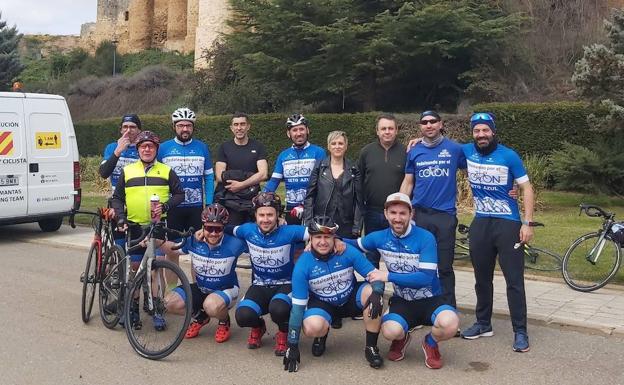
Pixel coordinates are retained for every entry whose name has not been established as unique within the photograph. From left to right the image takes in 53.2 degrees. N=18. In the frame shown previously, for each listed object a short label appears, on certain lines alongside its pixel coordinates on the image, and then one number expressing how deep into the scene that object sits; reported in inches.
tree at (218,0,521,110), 765.3
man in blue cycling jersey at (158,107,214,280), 253.0
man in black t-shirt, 254.4
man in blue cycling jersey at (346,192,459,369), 186.2
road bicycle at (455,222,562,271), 316.2
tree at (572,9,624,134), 494.0
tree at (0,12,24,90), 1430.9
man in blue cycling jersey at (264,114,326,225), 244.4
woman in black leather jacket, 230.5
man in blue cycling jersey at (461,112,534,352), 205.6
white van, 408.2
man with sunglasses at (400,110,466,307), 216.2
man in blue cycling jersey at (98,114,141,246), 238.7
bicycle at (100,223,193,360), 194.5
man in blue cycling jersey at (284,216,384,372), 185.8
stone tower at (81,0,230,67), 2004.4
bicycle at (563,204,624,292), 289.1
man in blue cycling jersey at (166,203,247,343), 207.3
